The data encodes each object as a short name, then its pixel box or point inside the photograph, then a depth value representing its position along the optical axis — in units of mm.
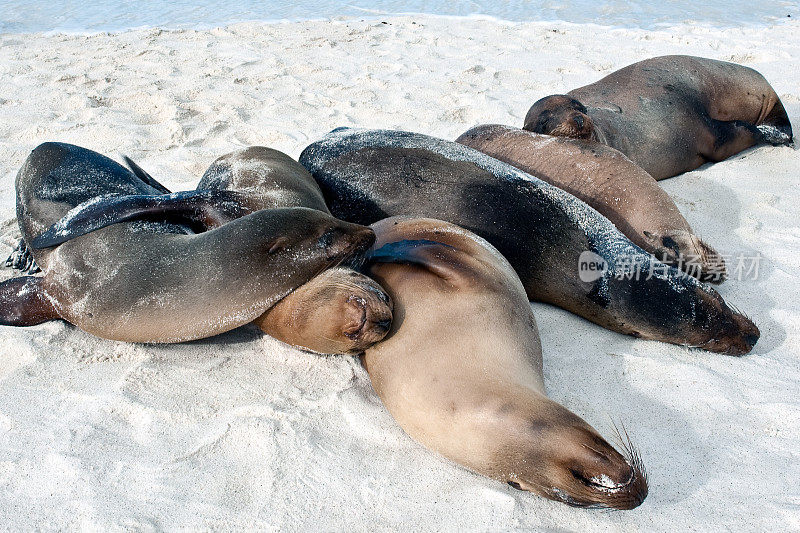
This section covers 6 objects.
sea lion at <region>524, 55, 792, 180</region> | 4980
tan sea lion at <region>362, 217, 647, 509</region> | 2197
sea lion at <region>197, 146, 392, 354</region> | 2742
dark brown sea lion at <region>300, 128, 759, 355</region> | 3422
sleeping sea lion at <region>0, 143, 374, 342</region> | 2922
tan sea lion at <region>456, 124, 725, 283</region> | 4006
